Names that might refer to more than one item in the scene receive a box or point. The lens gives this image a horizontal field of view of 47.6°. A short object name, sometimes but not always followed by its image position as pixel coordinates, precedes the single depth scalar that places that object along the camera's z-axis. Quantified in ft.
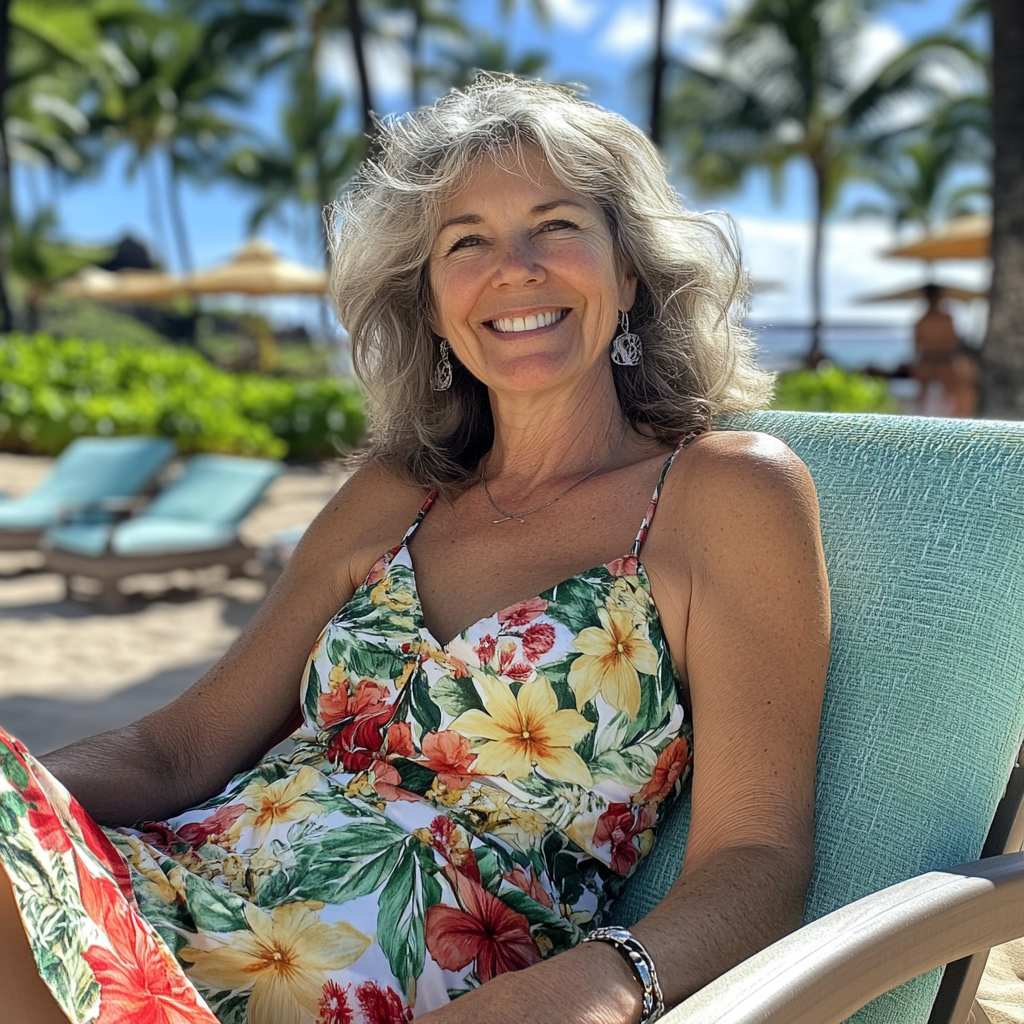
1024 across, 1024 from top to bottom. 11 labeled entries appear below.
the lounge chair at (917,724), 4.57
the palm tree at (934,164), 95.40
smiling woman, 5.08
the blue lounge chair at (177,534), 23.25
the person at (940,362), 39.93
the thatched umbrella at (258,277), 77.56
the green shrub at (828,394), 38.01
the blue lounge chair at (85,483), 25.58
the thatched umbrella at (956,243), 51.37
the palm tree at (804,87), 83.56
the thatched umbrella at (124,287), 91.97
